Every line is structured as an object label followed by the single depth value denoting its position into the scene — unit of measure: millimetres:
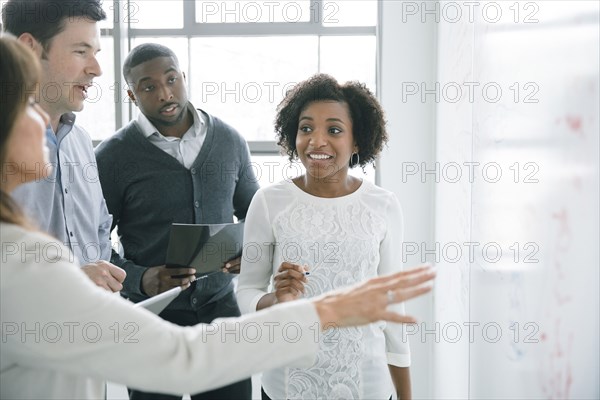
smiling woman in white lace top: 1702
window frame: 3520
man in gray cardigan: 2311
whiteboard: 1243
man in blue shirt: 1735
